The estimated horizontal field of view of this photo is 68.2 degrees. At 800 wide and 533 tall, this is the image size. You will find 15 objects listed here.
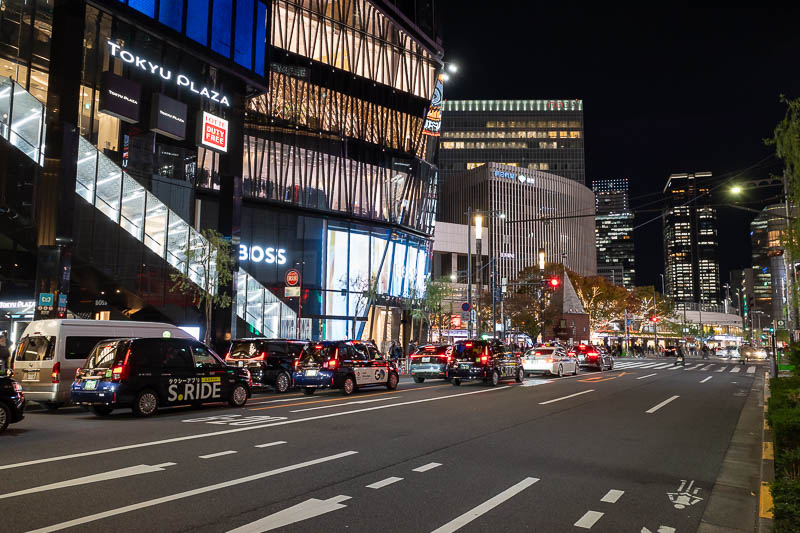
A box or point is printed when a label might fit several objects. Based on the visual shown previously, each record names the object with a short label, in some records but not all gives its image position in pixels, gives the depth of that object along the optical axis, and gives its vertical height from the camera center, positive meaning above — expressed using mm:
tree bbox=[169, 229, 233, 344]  27989 +2690
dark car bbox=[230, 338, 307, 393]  20578 -1308
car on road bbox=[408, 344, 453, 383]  26516 -1847
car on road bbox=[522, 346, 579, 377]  30609 -1893
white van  14750 -909
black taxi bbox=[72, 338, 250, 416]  13281 -1295
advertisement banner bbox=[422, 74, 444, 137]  59000 +21227
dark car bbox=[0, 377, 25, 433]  10875 -1536
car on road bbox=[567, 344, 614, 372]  37844 -2124
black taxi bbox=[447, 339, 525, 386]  23375 -1540
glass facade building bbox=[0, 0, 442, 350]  26422 +10687
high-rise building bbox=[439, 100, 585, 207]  155375 +49989
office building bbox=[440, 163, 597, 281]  128250 +26300
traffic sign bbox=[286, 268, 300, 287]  31125 +2342
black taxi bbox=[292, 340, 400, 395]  19325 -1472
